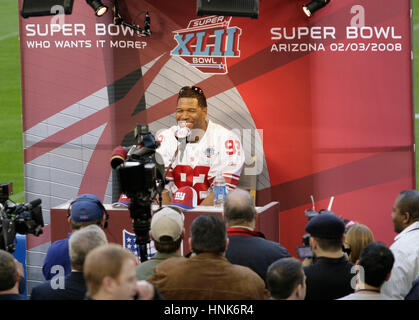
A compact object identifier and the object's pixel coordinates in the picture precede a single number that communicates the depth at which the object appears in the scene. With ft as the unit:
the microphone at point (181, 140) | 43.27
